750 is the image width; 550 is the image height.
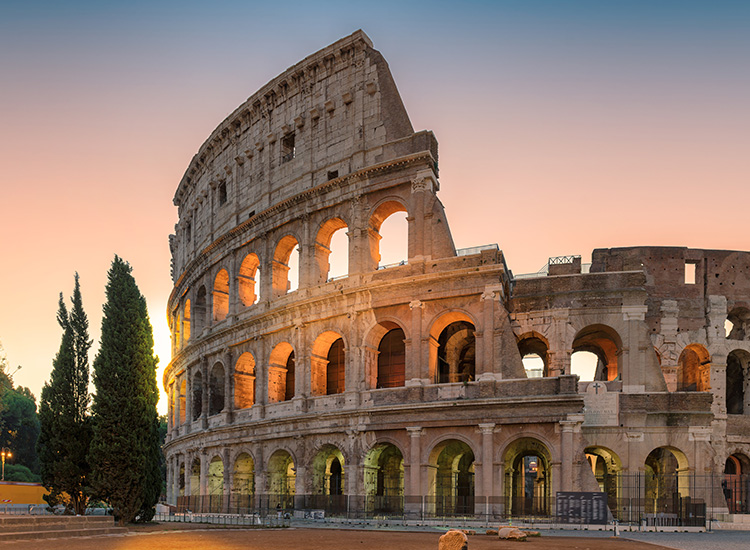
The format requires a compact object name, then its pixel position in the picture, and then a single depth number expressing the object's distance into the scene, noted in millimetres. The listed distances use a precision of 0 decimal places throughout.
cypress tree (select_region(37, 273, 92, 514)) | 22594
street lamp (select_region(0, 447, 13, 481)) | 55756
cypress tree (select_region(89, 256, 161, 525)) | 21656
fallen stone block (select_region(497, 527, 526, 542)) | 17938
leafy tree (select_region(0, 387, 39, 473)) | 68125
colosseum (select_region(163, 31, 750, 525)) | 25641
